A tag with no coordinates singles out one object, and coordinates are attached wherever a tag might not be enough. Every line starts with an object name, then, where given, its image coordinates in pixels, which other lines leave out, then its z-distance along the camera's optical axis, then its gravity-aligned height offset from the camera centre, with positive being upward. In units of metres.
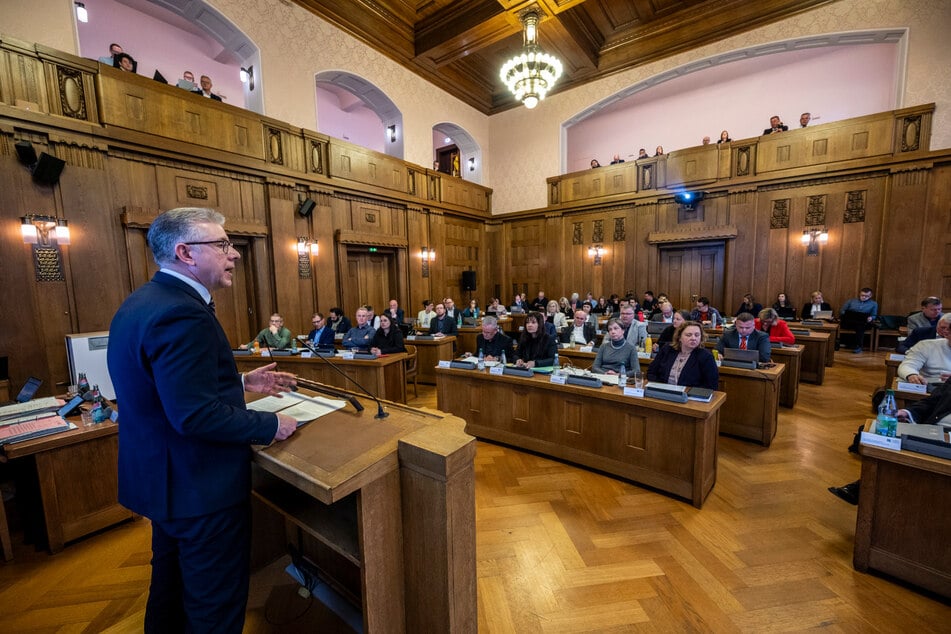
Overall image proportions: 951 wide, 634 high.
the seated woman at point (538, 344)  4.17 -0.73
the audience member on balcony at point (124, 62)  5.29 +3.10
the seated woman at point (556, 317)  7.51 -0.77
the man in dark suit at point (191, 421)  1.12 -0.42
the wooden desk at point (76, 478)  2.42 -1.29
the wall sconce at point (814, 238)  8.12 +0.77
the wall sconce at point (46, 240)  4.48 +0.55
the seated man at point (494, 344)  4.38 -0.76
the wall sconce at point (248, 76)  6.79 +3.71
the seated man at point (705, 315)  6.80 -0.70
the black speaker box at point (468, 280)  11.31 -0.01
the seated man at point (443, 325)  6.92 -0.82
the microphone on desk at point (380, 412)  1.53 -0.53
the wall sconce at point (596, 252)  10.69 +0.72
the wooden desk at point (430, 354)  6.34 -1.25
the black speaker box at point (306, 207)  7.21 +1.42
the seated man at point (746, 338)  4.26 -0.75
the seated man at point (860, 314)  7.50 -0.79
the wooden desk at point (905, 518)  2.00 -1.34
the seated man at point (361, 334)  5.53 -0.80
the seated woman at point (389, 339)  5.30 -0.81
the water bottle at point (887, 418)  2.17 -0.85
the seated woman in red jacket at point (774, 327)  5.13 -0.71
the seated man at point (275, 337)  5.87 -0.84
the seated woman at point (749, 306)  8.21 -0.66
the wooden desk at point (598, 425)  2.92 -1.33
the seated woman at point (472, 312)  9.49 -0.83
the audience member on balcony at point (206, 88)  6.26 +3.27
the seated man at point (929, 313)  5.00 -0.53
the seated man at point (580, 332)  5.72 -0.84
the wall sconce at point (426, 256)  10.07 +0.64
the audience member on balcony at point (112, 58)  5.28 +3.15
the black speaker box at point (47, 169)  4.48 +1.38
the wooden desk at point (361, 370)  4.84 -1.21
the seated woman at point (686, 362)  3.27 -0.77
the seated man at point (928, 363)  3.21 -0.78
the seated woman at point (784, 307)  8.09 -0.69
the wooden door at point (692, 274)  9.40 +0.06
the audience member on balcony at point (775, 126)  8.33 +3.29
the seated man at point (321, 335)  5.98 -0.84
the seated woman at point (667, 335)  4.92 -0.76
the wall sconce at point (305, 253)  7.30 +0.56
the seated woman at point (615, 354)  3.91 -0.80
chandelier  6.62 +3.73
